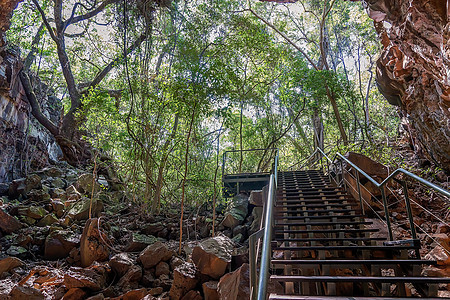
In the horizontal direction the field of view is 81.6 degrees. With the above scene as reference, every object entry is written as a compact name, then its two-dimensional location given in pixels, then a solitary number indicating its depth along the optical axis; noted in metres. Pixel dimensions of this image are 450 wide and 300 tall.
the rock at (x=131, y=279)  4.50
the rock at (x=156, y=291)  4.33
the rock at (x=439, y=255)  3.64
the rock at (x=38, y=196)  7.38
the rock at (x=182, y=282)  4.24
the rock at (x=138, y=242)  5.71
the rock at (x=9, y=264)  4.76
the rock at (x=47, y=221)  6.45
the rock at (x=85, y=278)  4.20
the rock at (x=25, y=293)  3.83
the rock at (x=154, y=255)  4.93
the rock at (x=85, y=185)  8.29
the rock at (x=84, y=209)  6.71
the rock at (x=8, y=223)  5.95
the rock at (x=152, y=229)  6.71
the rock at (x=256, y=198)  7.48
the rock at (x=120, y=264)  4.77
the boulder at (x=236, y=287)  3.60
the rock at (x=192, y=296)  4.21
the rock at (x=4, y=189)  7.93
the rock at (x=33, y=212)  6.54
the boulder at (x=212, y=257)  4.46
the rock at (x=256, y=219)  6.64
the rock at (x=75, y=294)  4.07
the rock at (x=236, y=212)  7.25
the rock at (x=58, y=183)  8.61
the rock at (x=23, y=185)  7.79
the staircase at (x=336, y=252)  2.27
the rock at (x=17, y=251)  5.34
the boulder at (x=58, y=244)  5.48
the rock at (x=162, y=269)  4.86
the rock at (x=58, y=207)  6.91
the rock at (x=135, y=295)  4.21
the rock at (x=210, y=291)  4.10
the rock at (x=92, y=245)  5.12
